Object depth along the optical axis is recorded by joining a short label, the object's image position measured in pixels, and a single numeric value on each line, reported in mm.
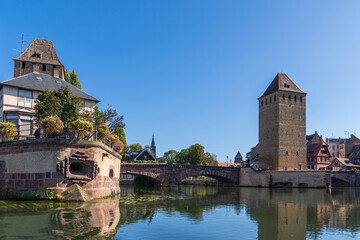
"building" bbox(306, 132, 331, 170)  74062
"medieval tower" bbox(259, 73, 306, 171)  63250
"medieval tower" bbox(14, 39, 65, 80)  36781
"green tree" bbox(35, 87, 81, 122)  26109
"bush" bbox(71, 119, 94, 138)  18912
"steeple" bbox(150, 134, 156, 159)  139950
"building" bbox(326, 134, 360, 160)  96469
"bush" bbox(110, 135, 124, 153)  26059
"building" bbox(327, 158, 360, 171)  72562
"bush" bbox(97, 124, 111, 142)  22219
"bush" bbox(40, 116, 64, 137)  18469
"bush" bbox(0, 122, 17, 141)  20547
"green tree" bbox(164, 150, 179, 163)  115244
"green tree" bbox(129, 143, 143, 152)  88312
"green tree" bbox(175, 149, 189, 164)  100212
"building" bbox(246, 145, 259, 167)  70512
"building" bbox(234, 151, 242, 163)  156875
